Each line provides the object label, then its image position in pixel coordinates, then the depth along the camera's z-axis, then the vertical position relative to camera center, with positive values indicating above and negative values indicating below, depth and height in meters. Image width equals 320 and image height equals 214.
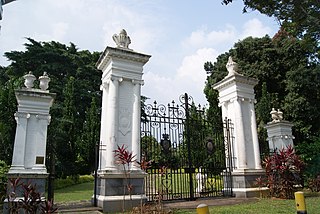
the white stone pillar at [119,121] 6.32 +1.04
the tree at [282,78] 14.81 +4.94
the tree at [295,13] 6.75 +3.83
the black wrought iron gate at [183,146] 7.71 +0.48
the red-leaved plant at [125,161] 6.00 +0.03
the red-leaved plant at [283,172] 8.09 -0.34
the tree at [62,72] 20.12 +7.78
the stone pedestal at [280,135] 10.27 +1.01
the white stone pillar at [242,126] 8.54 +1.19
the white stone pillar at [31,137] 5.90 +0.60
